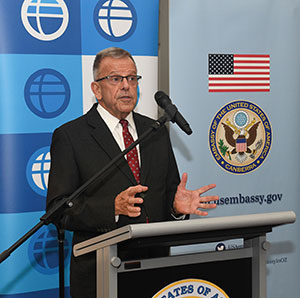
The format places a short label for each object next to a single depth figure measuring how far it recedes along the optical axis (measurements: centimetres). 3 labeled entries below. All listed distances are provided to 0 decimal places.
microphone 203
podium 153
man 223
